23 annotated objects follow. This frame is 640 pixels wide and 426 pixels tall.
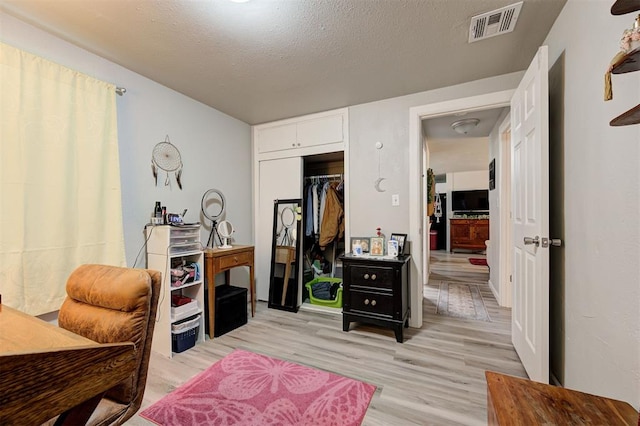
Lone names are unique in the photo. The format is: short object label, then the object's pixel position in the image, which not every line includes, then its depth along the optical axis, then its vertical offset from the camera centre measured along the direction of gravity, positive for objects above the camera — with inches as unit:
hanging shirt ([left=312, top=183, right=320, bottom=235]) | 136.6 +2.3
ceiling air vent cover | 61.0 +46.3
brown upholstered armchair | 39.6 -16.3
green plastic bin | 119.3 -38.2
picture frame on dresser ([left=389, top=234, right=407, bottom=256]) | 100.9 -10.0
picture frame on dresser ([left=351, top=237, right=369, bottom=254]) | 106.8 -12.1
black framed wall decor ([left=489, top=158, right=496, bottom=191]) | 142.6 +21.4
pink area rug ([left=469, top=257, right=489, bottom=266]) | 225.6 -41.7
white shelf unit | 83.4 -17.3
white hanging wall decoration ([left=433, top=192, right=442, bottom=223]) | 326.3 +6.4
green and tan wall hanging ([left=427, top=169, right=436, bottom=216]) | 176.8 +13.7
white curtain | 60.9 +9.0
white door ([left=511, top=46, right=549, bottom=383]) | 58.7 -1.1
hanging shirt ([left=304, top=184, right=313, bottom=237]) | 135.9 -1.8
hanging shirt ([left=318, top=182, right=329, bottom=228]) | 136.3 +7.1
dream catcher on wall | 93.2 +19.3
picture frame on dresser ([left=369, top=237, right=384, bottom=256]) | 102.8 -13.0
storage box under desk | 97.6 -36.1
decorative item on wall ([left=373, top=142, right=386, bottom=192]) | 109.6 +13.4
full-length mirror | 123.9 -20.0
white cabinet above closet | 118.5 +37.0
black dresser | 90.9 -27.5
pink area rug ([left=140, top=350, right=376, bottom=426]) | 57.3 -43.8
